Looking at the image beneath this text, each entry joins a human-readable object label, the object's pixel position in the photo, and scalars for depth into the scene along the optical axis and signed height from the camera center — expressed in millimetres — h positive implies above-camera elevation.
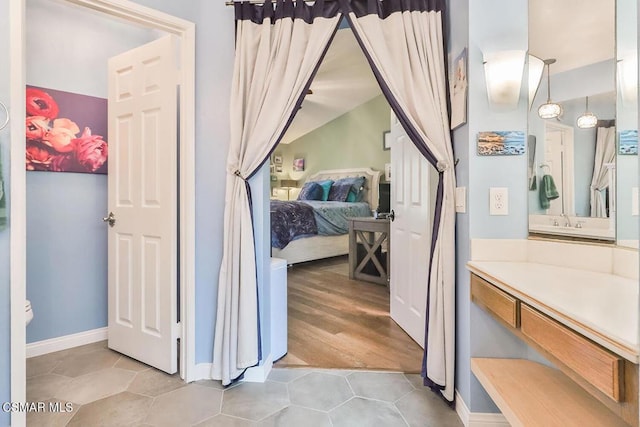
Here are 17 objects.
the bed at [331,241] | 4531 -468
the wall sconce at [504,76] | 1388 +602
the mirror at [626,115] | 1211 +376
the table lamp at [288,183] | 7820 +689
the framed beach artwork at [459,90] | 1515 +603
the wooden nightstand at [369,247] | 3717 -461
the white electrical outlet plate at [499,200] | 1486 +49
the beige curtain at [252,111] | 1759 +562
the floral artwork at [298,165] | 7598 +1108
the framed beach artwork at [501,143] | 1478 +316
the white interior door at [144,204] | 1924 +48
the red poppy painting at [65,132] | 2111 +560
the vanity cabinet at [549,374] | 728 -445
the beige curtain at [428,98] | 1606 +595
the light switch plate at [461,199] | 1538 +54
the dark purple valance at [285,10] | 1771 +1135
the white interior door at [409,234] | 2223 -179
